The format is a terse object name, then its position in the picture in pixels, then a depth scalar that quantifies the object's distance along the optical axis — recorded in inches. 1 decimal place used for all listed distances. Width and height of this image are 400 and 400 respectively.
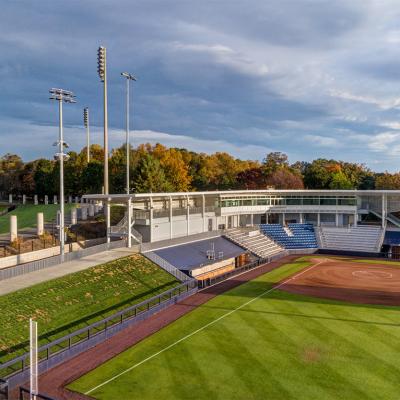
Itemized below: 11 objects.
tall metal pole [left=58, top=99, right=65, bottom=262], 1314.0
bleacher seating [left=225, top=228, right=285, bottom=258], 2165.4
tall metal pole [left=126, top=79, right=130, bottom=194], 1996.8
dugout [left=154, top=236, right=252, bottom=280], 1663.4
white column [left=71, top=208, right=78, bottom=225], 1808.1
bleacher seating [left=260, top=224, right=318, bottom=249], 2448.3
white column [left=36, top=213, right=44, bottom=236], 1557.6
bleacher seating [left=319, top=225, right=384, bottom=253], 2385.6
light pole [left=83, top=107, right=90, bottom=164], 2972.4
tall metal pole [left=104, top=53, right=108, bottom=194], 1941.3
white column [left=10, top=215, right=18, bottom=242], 1403.7
